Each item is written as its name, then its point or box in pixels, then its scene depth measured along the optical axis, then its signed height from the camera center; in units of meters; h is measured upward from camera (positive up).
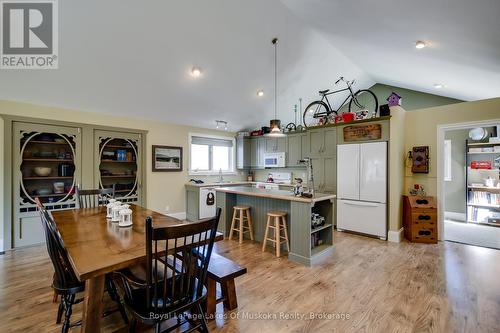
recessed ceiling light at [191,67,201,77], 3.73 +1.57
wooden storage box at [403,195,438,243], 3.88 -0.94
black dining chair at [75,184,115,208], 3.08 -0.36
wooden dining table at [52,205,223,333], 1.29 -0.54
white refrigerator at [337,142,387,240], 4.05 -0.41
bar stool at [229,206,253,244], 3.88 -0.94
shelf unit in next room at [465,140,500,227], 4.96 -0.38
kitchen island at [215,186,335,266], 3.05 -0.74
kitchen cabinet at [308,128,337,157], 4.76 +0.52
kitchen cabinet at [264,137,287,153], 6.02 +0.59
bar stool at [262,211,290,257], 3.29 -0.91
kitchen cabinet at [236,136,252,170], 6.50 +0.39
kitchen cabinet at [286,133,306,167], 5.63 +0.45
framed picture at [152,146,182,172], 4.98 +0.19
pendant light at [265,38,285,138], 3.49 +0.67
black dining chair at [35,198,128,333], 1.51 -0.75
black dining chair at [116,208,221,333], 1.27 -0.77
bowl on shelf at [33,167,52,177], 3.76 -0.06
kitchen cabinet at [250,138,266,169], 6.43 +0.41
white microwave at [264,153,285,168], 5.99 +0.17
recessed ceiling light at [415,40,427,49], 2.78 +1.49
